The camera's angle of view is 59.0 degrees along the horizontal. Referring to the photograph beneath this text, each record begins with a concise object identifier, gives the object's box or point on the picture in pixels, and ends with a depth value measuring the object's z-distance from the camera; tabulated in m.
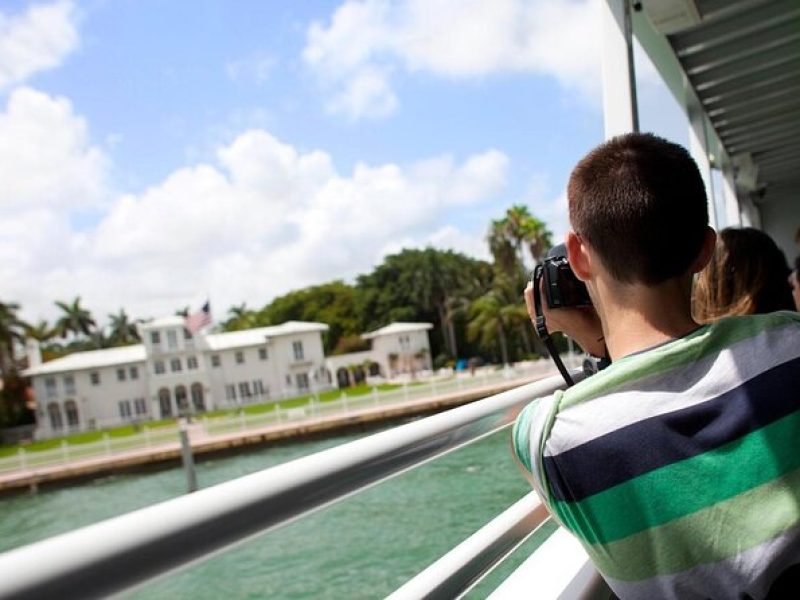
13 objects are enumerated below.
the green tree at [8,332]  41.84
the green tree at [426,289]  52.00
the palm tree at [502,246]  43.72
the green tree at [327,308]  57.78
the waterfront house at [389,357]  48.19
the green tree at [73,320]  65.12
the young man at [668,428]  0.68
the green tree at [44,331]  62.75
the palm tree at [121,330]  70.38
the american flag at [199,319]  34.16
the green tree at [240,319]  68.91
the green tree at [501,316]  42.72
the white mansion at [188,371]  42.72
